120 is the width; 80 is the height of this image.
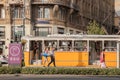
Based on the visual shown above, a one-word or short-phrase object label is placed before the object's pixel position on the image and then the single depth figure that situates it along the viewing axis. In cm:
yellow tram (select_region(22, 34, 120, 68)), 3784
